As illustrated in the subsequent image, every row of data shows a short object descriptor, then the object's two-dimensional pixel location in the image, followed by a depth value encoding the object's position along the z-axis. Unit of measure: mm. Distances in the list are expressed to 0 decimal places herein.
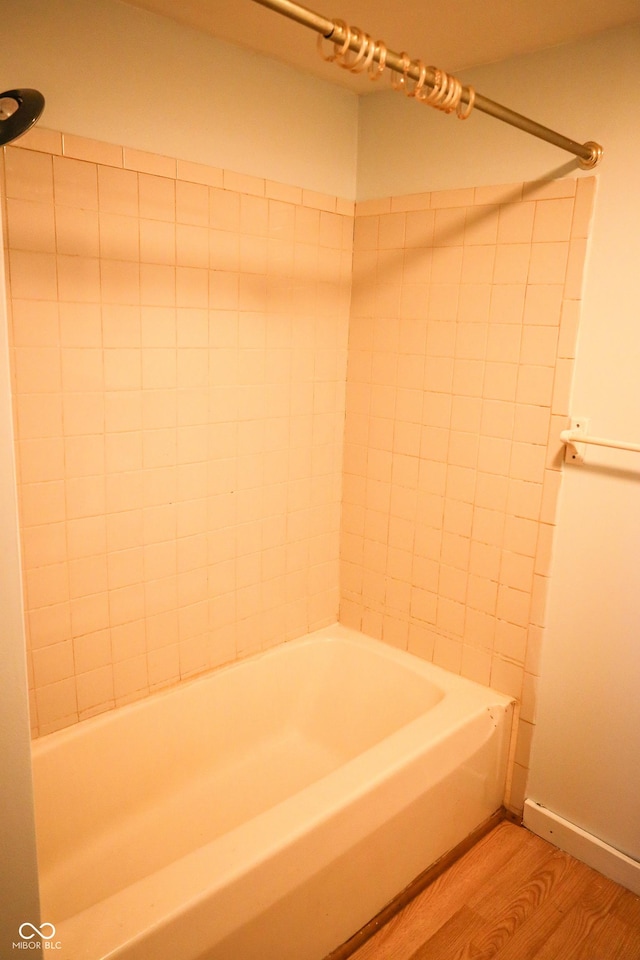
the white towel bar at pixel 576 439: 1835
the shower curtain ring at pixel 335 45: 1111
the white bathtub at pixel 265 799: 1382
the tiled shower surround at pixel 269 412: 1753
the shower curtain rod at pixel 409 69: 1053
